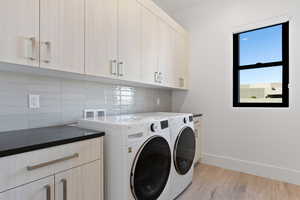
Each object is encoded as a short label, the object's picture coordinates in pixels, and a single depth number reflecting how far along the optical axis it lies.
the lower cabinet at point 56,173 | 0.80
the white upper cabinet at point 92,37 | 1.01
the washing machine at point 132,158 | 1.20
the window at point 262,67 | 2.24
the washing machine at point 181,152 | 1.71
